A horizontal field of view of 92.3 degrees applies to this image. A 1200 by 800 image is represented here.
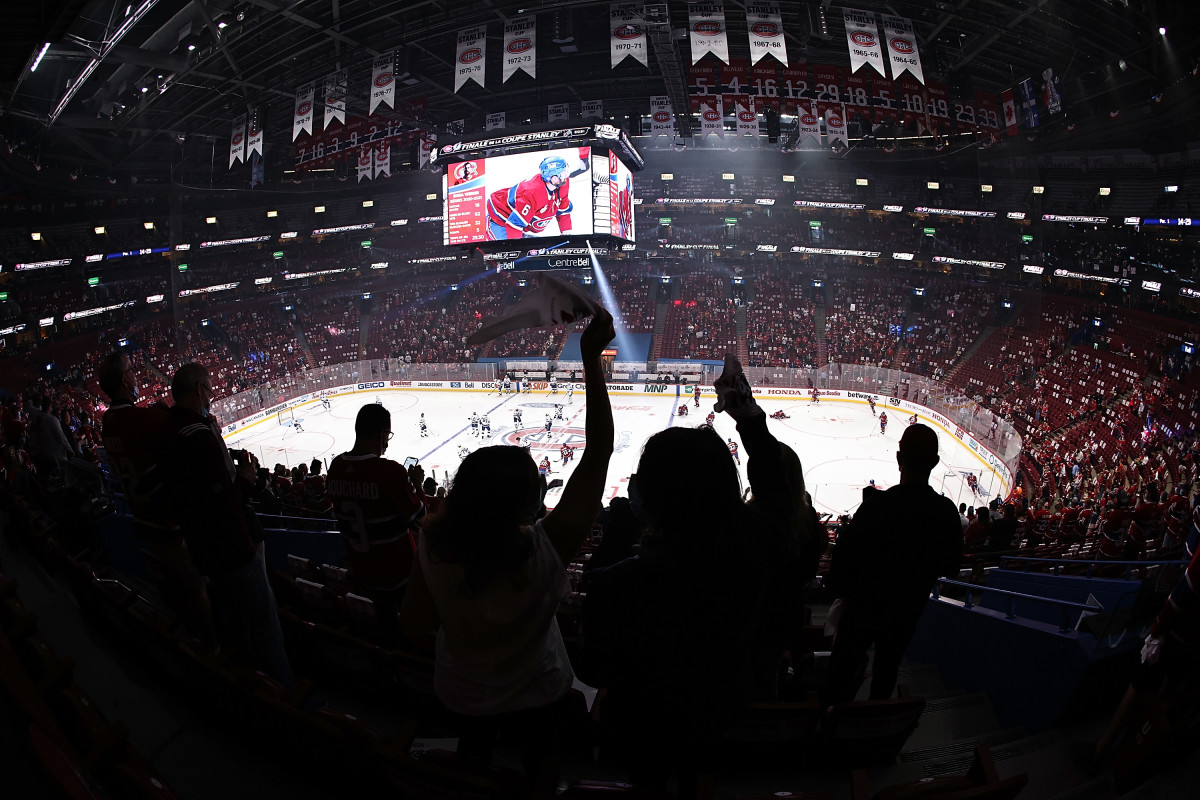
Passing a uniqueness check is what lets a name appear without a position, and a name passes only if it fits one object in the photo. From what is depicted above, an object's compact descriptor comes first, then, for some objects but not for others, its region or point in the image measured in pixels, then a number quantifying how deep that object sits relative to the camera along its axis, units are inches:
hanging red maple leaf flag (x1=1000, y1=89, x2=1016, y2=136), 759.1
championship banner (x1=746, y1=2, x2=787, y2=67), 548.7
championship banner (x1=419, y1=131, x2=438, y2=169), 1346.0
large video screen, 920.9
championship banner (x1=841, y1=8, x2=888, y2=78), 542.3
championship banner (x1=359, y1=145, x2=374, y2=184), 1114.1
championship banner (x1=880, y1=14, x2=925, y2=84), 553.6
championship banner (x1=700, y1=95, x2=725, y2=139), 852.6
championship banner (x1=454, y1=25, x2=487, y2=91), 615.5
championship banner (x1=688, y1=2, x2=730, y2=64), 548.1
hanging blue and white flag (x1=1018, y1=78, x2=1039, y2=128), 741.9
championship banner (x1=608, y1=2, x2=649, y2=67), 564.4
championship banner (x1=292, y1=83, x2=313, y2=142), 741.3
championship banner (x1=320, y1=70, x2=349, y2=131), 767.1
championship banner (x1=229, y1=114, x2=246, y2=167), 893.2
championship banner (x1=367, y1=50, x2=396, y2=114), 666.8
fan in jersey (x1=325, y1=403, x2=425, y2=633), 123.9
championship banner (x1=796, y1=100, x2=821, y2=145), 792.9
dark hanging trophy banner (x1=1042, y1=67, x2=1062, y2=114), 702.5
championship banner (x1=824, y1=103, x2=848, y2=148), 787.4
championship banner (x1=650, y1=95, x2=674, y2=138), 1104.2
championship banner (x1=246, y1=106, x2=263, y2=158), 866.1
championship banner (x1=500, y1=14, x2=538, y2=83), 600.7
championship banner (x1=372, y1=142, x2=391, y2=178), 1085.8
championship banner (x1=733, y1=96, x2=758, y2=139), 802.8
